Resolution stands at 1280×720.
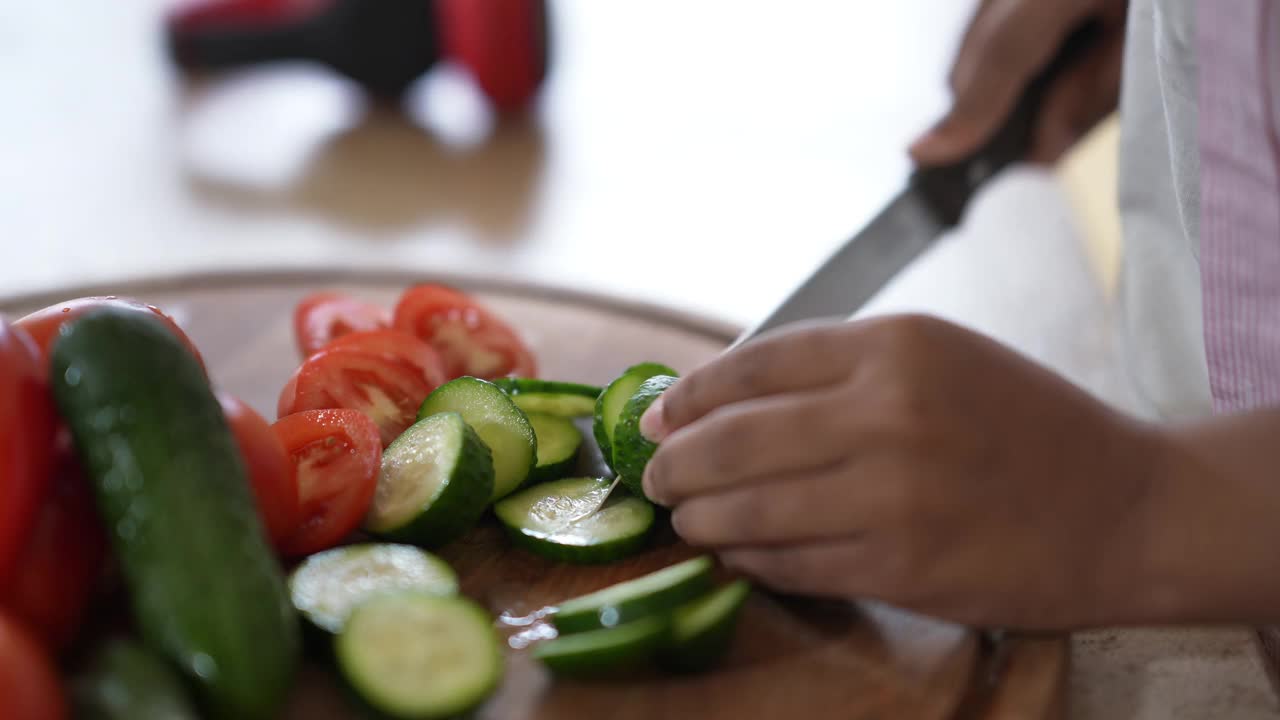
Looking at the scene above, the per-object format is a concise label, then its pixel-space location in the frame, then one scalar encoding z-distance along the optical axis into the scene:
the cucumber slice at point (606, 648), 0.49
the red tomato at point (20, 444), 0.48
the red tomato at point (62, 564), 0.49
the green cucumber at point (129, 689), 0.46
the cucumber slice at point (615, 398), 0.58
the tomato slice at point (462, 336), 0.66
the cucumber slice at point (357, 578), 0.51
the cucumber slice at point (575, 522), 0.55
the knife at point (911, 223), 0.63
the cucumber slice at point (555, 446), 0.59
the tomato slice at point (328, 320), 0.66
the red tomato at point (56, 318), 0.53
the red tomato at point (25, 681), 0.45
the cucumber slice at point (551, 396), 0.62
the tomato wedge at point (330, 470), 0.55
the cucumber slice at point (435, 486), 0.55
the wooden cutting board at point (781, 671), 0.50
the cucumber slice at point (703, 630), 0.50
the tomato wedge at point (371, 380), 0.60
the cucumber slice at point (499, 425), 0.58
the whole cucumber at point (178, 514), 0.47
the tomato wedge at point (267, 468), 0.52
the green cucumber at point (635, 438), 0.55
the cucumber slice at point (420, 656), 0.49
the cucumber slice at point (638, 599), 0.50
